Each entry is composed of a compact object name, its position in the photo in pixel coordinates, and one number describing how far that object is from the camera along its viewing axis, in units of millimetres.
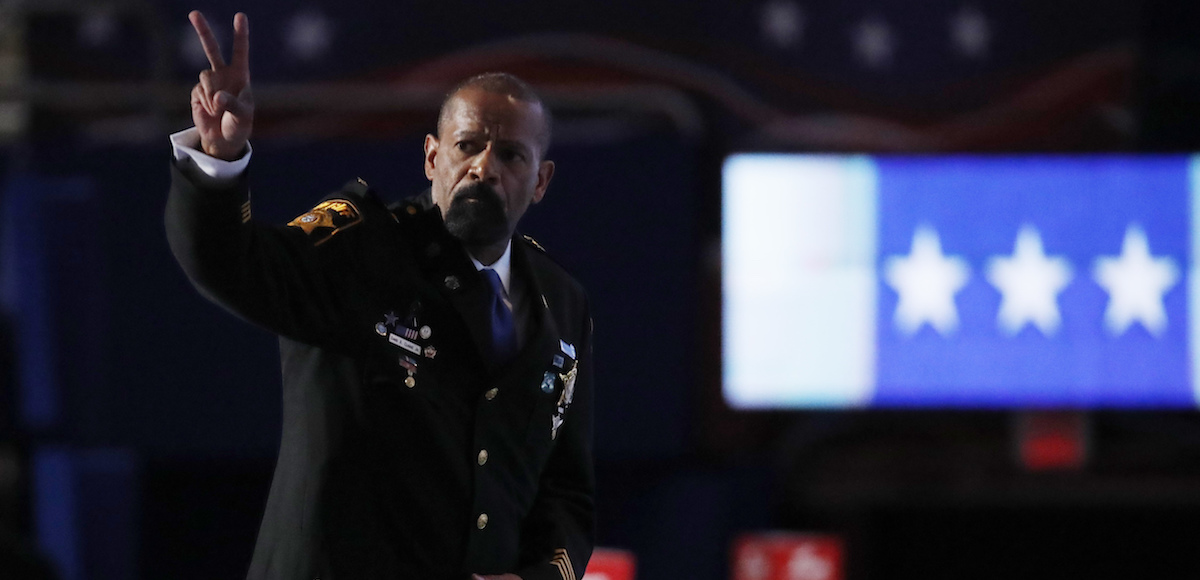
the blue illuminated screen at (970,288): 19469
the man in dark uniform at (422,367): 14595
